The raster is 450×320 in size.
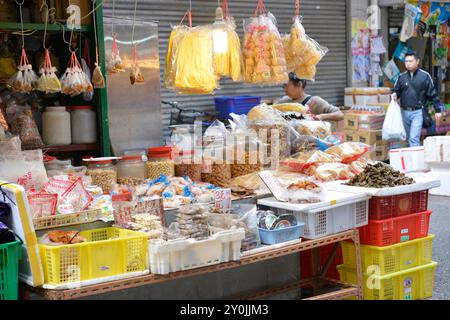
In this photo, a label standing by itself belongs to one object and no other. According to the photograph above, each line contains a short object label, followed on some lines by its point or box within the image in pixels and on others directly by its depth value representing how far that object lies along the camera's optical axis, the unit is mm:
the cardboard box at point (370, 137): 11031
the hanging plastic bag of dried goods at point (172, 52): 5032
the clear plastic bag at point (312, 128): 5719
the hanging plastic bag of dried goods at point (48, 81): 4660
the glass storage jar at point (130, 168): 4766
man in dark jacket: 10633
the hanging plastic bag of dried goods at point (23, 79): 4613
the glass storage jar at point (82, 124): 5297
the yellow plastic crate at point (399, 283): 4898
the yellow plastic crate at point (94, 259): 3295
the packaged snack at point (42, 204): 3670
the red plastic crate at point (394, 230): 4863
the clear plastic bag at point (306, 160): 5203
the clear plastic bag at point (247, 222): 4090
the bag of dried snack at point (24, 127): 4824
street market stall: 3475
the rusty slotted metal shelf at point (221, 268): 3289
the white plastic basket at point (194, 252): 3543
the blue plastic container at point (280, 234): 4188
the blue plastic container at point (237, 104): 9578
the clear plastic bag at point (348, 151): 5449
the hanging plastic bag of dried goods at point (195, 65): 4871
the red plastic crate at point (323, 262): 5219
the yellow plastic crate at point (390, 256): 4891
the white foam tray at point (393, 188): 4707
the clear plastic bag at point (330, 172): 5137
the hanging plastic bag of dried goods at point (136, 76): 5156
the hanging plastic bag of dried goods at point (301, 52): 5465
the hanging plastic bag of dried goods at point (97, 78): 5025
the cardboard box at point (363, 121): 11016
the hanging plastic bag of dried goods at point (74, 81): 4703
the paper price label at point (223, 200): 4219
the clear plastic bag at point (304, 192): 4465
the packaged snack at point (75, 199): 3821
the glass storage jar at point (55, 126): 5121
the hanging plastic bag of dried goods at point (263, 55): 5156
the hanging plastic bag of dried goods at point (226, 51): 5035
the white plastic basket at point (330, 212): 4387
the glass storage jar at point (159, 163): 4824
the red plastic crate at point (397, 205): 4879
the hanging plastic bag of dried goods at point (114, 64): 5043
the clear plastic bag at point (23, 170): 4059
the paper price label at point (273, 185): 4523
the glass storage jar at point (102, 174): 4531
